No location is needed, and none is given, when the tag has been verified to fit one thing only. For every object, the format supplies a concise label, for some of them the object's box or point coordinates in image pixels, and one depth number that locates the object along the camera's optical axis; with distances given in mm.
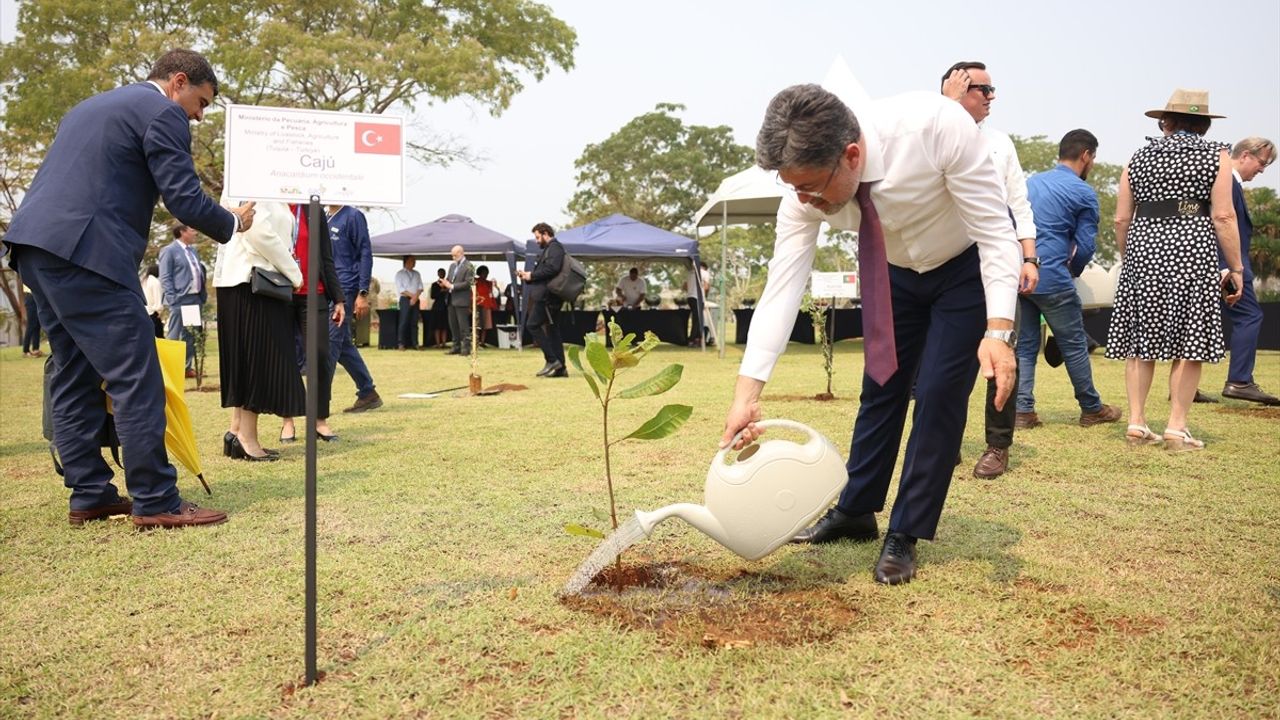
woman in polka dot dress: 4902
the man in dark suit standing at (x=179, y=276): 9297
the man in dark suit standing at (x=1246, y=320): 6742
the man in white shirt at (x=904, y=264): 2318
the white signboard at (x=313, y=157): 2299
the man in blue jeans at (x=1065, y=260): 5672
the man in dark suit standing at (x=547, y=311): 11000
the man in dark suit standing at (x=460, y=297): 15719
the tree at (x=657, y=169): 42500
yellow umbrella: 3777
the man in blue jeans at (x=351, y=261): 7016
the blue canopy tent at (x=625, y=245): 16094
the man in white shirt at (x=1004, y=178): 4297
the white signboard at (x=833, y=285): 11844
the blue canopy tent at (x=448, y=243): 17438
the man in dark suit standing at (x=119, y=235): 3354
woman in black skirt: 4781
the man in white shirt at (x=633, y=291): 18969
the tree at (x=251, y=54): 18734
